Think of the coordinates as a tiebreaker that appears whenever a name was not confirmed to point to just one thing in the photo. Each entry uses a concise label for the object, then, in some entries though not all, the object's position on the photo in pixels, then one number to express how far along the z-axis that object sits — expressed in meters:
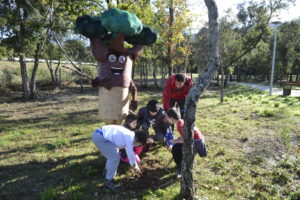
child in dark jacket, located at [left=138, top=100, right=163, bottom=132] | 4.36
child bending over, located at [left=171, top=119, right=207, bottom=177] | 3.53
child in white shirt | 3.27
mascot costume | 3.76
